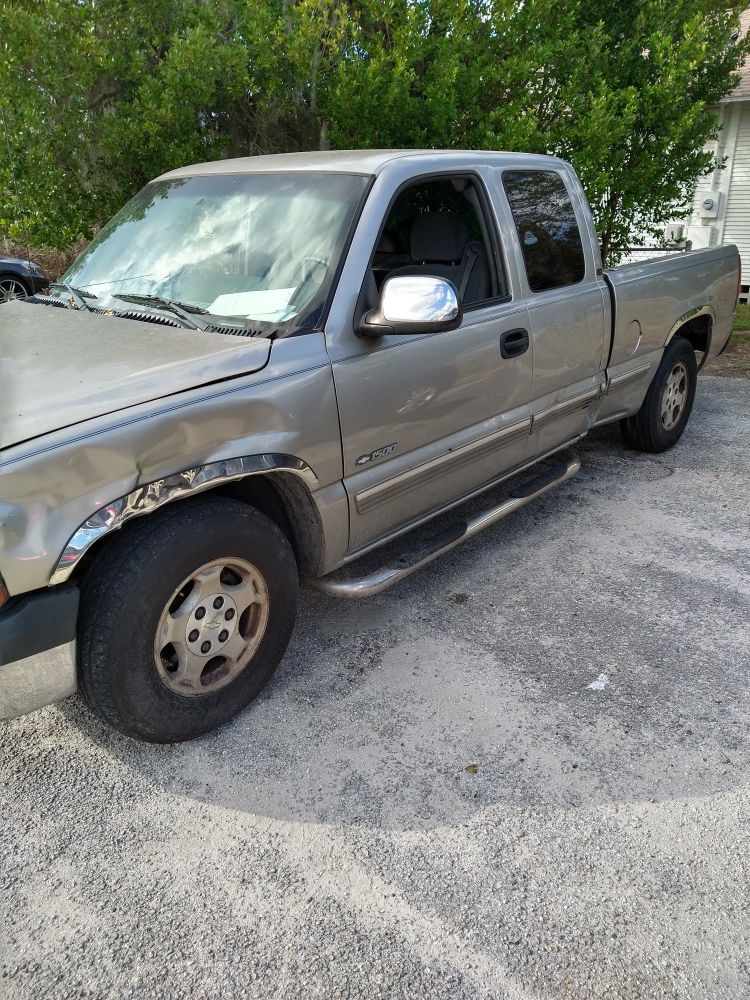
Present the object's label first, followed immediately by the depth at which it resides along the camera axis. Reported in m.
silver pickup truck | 2.46
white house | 13.23
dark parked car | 12.16
